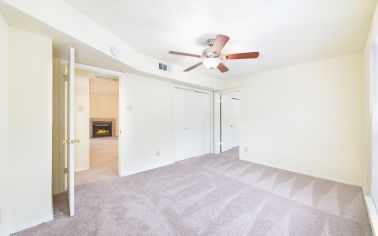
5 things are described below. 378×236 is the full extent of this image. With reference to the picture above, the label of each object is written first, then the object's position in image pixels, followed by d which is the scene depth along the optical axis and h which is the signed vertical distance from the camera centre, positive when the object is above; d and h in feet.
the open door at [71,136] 5.88 -0.72
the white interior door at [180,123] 13.33 -0.52
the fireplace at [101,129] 26.61 -2.02
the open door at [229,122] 16.84 -0.59
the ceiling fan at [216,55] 6.09 +2.86
